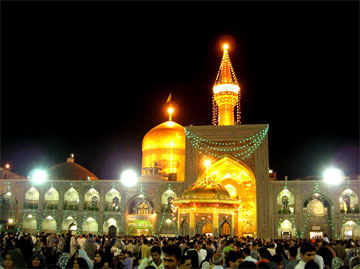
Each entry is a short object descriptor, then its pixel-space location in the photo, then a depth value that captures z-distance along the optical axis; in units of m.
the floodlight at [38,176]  37.94
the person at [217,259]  8.78
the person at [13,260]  6.25
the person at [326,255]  10.48
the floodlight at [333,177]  33.41
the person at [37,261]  7.34
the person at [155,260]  7.18
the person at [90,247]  15.27
